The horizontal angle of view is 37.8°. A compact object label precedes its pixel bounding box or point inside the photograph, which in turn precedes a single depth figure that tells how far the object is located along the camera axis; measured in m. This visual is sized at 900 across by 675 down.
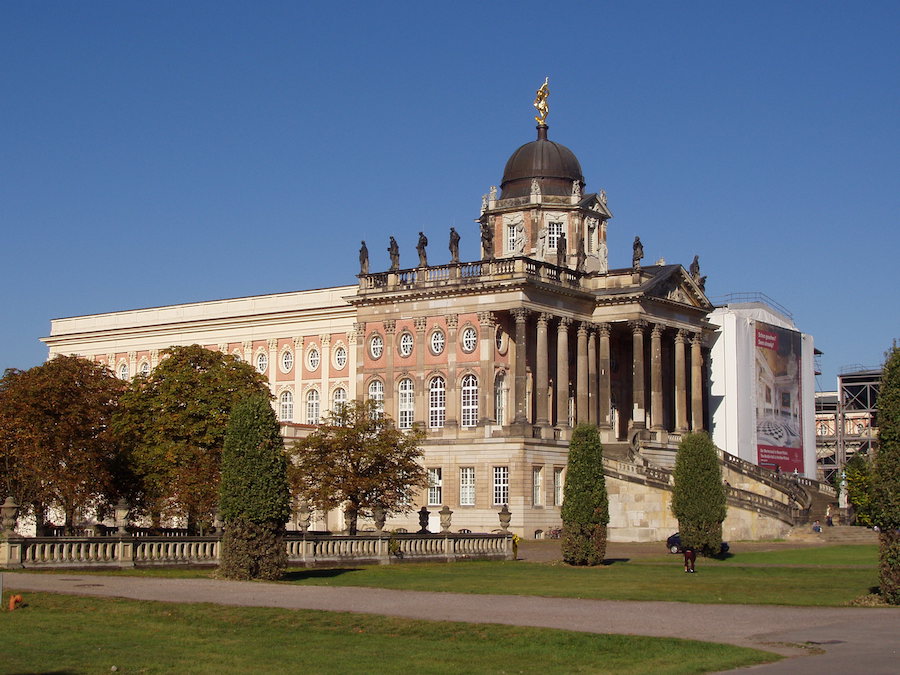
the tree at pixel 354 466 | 56.84
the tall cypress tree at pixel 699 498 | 54.00
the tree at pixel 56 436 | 51.94
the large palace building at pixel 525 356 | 73.25
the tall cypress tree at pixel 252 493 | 36.31
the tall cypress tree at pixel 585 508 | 48.59
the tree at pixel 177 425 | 56.78
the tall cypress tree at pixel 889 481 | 30.27
